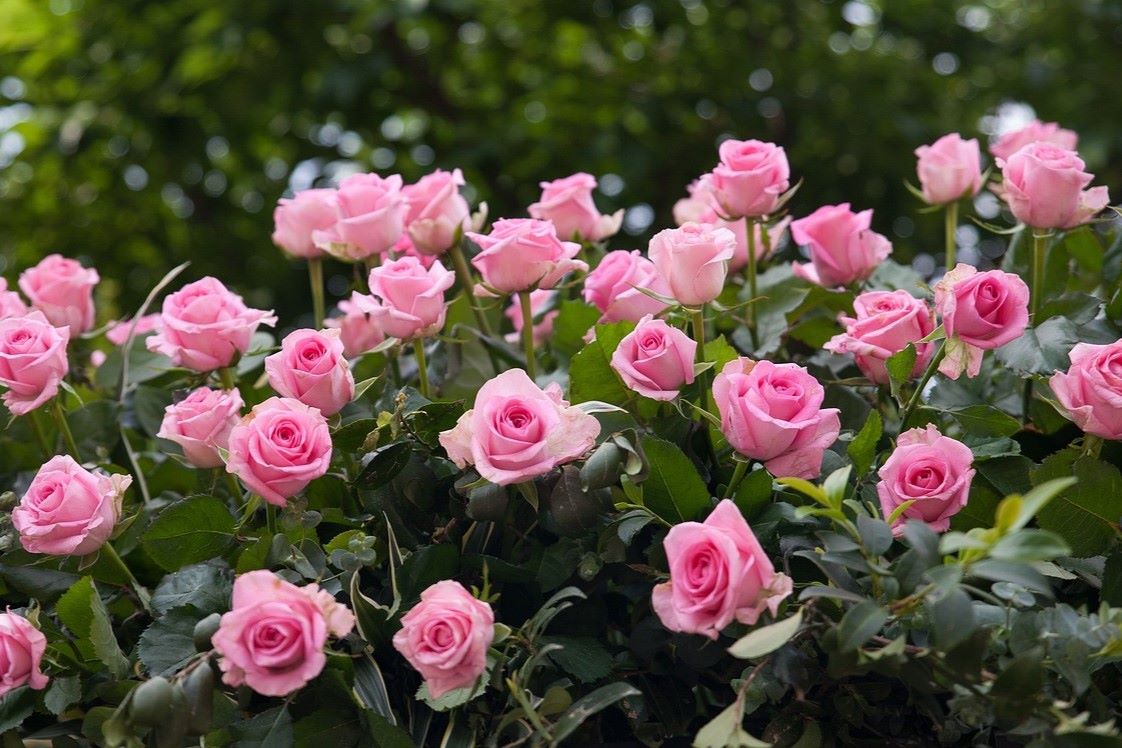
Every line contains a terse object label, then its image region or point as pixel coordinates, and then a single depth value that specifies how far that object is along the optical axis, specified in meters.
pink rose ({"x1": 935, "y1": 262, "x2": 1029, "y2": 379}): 1.55
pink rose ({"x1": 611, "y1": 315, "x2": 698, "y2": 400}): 1.55
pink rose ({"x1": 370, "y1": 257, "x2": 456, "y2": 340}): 1.62
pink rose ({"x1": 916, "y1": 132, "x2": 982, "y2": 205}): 1.80
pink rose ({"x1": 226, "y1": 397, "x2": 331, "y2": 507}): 1.54
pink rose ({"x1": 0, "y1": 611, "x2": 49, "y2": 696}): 1.54
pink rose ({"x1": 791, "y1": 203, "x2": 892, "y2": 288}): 1.77
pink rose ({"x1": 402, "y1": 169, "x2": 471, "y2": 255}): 1.74
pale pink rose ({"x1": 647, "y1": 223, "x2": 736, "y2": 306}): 1.60
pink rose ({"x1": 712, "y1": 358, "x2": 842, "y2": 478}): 1.52
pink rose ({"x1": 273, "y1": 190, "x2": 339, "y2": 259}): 1.77
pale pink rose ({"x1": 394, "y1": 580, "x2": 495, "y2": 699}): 1.47
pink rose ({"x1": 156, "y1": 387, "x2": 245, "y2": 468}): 1.62
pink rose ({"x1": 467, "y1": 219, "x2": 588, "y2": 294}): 1.63
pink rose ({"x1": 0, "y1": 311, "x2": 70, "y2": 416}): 1.64
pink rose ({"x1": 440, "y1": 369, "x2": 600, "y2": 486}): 1.51
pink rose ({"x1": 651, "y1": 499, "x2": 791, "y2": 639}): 1.46
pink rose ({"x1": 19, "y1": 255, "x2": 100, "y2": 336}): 1.85
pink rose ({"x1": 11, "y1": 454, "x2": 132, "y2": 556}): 1.58
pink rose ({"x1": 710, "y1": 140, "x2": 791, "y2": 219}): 1.71
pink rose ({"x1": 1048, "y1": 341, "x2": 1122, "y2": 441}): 1.54
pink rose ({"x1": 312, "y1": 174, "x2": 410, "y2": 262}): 1.72
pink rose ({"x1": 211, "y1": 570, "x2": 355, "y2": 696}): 1.47
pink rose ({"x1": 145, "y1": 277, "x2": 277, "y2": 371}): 1.68
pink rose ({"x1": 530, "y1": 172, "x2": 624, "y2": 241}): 1.80
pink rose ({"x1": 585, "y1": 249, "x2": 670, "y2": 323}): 1.68
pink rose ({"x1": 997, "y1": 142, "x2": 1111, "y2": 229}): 1.66
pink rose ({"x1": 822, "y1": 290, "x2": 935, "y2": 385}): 1.60
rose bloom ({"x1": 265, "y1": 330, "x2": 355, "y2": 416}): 1.59
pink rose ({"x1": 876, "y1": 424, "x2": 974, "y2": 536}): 1.53
